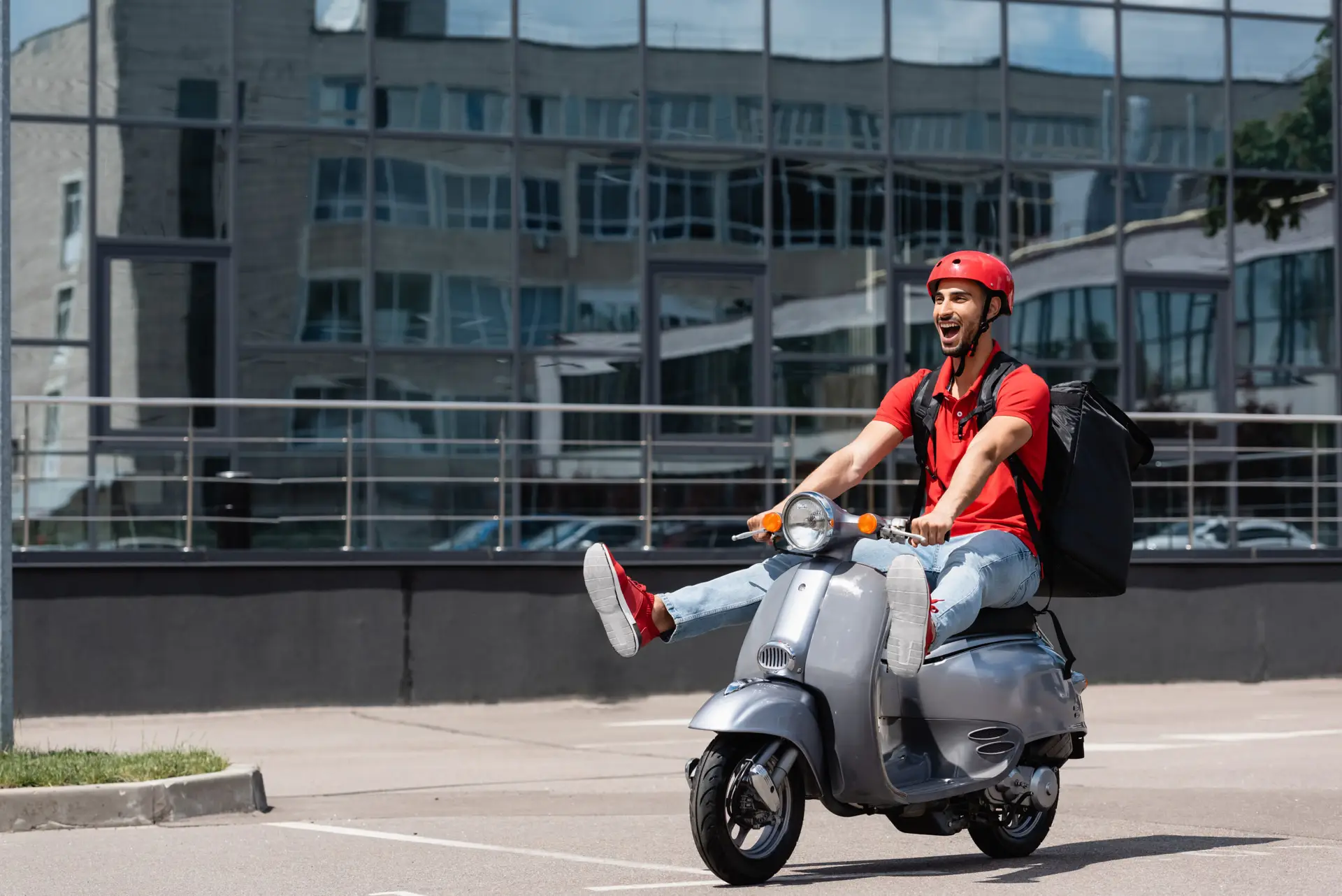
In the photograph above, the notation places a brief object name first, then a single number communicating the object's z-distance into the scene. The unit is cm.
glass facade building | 1692
